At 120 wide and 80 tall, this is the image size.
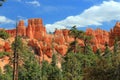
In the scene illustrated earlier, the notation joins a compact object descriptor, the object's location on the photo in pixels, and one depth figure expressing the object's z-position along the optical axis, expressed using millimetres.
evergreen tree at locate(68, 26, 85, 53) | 79575
